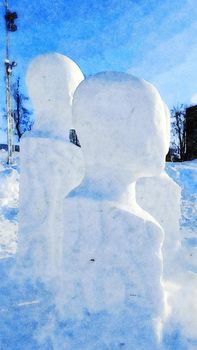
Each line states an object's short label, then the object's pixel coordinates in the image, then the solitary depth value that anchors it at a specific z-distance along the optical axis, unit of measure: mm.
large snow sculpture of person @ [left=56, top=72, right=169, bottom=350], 2773
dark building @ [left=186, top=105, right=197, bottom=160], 23781
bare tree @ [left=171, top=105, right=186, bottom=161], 26047
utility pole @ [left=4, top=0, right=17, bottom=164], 10430
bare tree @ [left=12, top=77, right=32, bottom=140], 21141
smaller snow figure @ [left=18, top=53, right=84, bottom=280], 4258
